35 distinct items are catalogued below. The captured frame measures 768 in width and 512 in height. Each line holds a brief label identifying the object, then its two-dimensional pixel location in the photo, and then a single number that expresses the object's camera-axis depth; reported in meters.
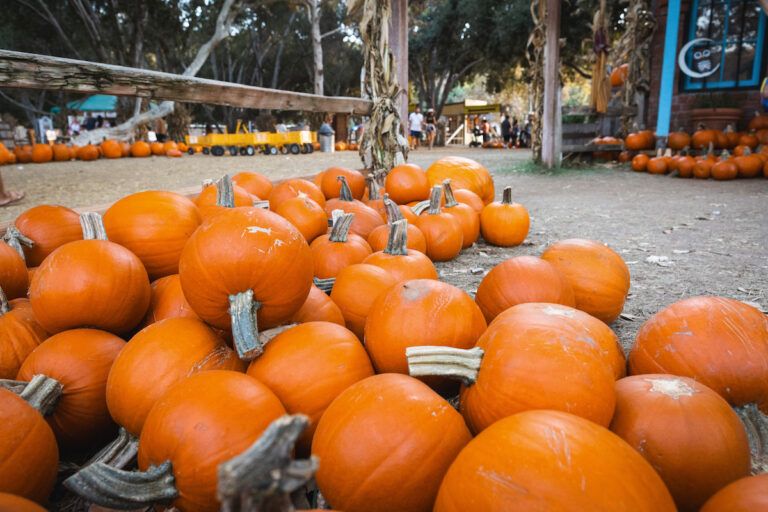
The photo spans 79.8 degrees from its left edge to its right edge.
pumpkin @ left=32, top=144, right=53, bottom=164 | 11.69
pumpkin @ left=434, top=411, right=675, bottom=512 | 0.79
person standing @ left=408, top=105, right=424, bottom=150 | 22.59
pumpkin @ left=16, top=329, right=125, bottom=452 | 1.40
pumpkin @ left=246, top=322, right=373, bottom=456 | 1.30
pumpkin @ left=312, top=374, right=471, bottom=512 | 1.00
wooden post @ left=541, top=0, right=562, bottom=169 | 8.72
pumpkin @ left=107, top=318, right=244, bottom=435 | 1.29
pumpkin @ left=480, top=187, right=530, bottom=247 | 3.70
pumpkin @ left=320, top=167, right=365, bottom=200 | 3.95
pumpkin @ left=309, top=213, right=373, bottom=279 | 2.41
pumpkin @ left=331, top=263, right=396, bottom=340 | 1.92
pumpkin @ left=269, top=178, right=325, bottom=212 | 3.30
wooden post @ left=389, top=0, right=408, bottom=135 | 5.76
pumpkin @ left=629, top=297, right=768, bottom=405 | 1.29
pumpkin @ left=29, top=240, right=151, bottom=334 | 1.56
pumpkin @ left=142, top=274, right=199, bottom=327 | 1.75
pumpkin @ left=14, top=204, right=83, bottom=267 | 2.15
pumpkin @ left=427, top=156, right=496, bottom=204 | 4.45
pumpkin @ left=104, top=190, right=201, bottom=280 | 2.05
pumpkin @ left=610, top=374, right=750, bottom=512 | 1.02
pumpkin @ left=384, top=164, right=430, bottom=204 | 4.05
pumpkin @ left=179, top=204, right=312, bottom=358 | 1.42
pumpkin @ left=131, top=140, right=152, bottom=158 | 14.28
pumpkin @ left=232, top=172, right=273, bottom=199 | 3.56
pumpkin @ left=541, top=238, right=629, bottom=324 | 2.13
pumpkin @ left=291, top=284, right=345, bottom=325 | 1.72
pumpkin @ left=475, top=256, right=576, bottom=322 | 1.83
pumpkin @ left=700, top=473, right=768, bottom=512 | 0.78
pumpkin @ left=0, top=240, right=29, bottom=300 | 1.84
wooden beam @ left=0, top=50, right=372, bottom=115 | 2.82
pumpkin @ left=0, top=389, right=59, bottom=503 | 1.01
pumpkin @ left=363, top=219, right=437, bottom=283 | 2.14
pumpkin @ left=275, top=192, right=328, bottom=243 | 2.80
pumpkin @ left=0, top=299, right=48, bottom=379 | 1.55
